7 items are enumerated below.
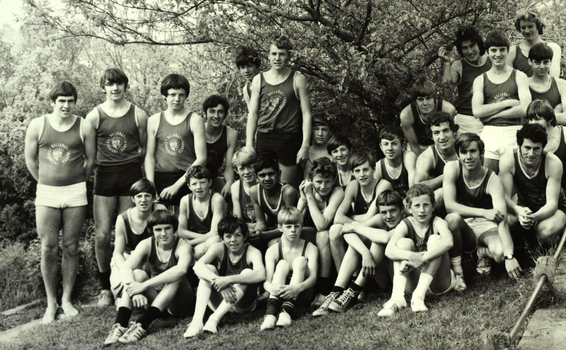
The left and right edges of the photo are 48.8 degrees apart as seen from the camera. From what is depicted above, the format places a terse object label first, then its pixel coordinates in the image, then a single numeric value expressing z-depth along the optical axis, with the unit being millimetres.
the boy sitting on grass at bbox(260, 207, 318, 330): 5348
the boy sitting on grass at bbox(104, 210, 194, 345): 5336
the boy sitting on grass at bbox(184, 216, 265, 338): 5328
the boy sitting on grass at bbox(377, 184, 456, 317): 4980
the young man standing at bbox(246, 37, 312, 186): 6430
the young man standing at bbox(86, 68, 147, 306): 6312
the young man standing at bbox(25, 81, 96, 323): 6113
